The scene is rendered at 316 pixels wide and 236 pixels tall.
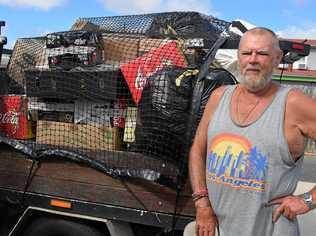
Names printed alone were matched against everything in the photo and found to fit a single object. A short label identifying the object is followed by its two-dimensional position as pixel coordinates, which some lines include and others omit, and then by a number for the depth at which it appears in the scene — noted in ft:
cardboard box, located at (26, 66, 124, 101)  8.99
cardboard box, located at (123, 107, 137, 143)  8.82
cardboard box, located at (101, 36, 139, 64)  9.98
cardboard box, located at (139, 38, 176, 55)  9.51
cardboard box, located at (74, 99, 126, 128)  9.07
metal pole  10.38
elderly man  5.80
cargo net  8.06
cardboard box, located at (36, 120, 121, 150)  8.99
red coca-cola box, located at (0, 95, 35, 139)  10.04
